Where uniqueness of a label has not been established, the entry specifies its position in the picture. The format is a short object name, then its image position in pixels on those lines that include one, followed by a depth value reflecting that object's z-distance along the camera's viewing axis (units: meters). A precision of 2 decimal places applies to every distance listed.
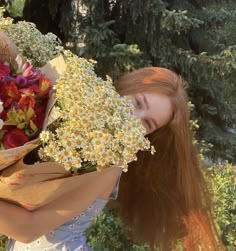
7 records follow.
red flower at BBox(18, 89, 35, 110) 1.49
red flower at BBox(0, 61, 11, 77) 1.54
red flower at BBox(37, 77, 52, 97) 1.55
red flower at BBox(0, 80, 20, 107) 1.50
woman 1.67
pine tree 5.22
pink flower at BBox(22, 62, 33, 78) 1.60
